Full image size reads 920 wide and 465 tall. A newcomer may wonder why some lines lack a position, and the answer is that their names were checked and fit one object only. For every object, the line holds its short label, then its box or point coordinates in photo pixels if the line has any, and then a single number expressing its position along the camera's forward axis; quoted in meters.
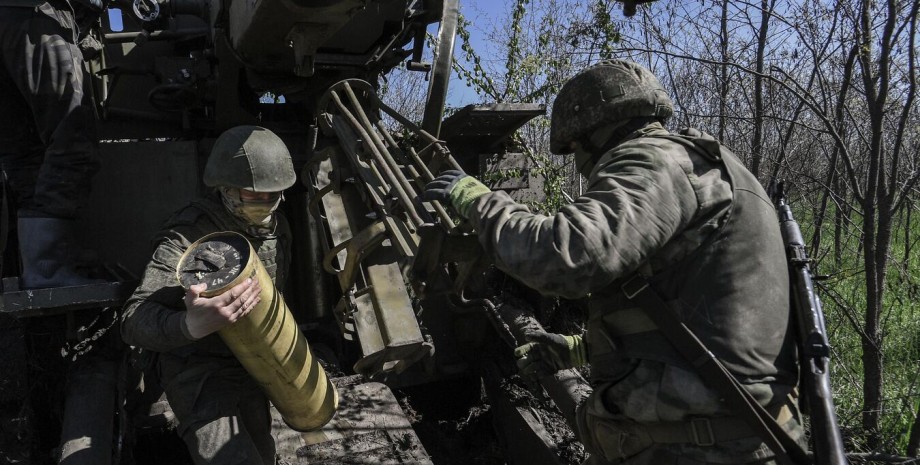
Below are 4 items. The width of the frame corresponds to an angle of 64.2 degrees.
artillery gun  3.16
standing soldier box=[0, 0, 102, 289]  3.49
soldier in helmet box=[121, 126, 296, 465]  2.70
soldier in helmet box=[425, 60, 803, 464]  2.09
